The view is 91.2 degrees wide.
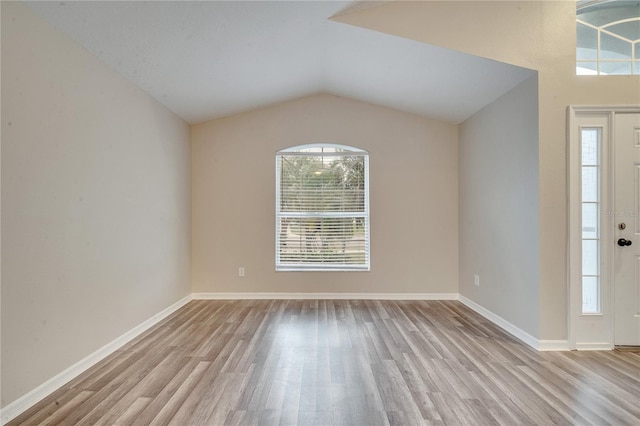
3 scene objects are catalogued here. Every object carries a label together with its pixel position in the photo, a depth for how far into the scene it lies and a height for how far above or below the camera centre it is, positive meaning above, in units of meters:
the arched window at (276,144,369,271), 4.70 +0.07
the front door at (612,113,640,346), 2.83 -0.38
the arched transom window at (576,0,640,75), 2.91 +1.62
